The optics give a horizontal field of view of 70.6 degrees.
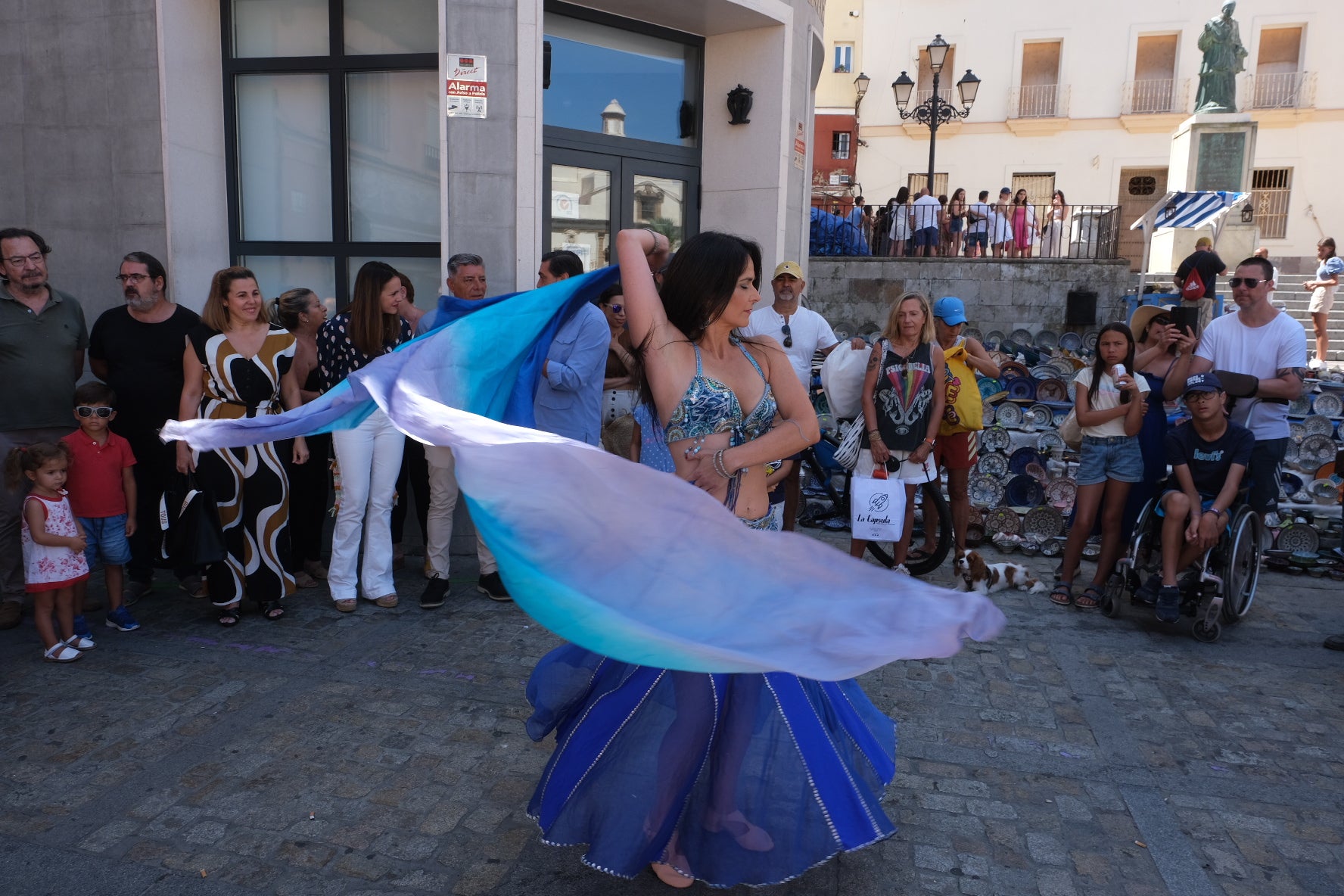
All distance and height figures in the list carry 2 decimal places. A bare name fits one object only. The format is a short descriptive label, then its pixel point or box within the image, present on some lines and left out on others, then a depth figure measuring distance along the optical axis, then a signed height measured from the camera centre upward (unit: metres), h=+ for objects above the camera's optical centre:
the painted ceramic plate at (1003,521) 7.28 -1.49
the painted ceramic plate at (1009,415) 8.32 -0.78
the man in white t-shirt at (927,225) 18.73 +1.94
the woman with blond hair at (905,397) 6.20 -0.48
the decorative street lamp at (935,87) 18.89 +4.85
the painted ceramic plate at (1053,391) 8.88 -0.59
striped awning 17.53 +2.29
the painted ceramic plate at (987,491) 7.62 -1.33
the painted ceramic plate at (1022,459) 7.70 -1.07
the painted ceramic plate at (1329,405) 7.69 -0.57
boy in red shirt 5.05 -1.00
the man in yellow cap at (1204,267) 10.30 +0.71
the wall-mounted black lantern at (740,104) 8.09 +1.82
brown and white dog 6.17 -1.62
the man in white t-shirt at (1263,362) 5.67 -0.18
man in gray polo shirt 5.29 -0.37
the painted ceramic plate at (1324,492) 7.30 -1.20
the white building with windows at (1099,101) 30.83 +7.64
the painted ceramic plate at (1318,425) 7.58 -0.72
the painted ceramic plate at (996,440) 7.79 -0.93
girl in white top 5.84 -0.69
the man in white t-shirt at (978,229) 19.45 +1.95
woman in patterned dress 5.27 -0.60
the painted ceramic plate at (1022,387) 9.12 -0.58
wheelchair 5.30 -1.39
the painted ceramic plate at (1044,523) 7.20 -1.48
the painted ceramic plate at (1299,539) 6.87 -1.47
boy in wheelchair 5.33 -0.87
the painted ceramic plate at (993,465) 7.73 -1.13
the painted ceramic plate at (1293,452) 7.49 -0.93
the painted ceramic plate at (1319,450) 7.46 -0.90
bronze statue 18.83 +5.33
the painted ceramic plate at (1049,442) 7.77 -0.94
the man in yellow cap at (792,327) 6.75 -0.05
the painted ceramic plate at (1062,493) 7.52 -1.30
